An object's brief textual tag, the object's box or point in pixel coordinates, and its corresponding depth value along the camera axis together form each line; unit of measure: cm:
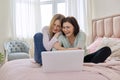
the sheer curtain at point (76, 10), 528
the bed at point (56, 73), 171
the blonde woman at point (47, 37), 233
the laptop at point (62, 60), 182
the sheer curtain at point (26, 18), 511
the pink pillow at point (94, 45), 334
